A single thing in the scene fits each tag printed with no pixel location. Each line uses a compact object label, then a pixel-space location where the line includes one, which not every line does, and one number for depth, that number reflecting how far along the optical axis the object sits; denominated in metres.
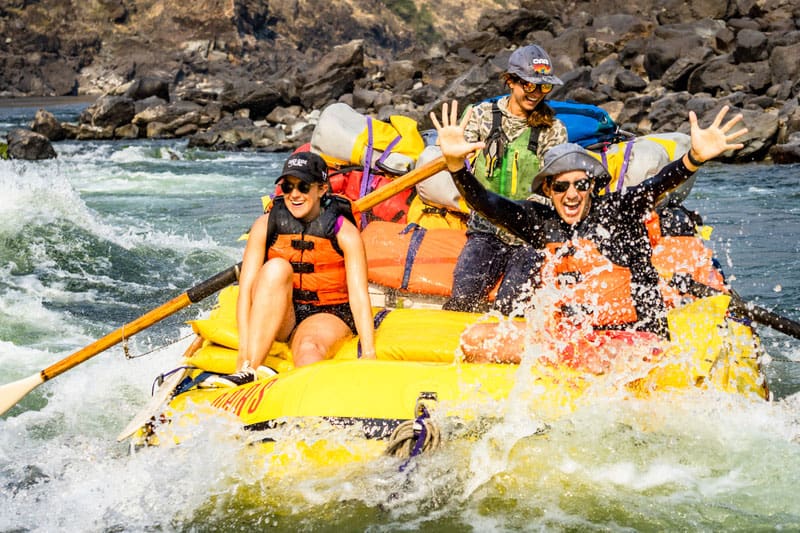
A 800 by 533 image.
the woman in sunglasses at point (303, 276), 8.25
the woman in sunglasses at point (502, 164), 9.41
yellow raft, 6.99
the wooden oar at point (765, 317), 8.57
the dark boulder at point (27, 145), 37.81
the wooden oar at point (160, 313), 9.32
